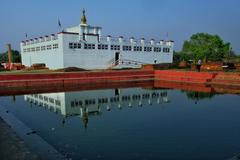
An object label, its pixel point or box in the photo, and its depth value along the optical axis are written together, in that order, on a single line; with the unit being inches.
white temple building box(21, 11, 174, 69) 1055.6
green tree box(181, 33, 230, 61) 1825.8
